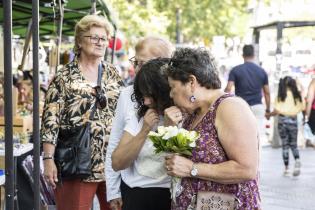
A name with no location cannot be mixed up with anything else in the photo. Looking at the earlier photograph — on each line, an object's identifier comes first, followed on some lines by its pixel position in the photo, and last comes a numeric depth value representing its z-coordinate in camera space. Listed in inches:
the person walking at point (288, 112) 567.5
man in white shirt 184.1
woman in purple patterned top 150.7
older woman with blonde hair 222.7
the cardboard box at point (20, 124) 360.4
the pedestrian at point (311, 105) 537.5
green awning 410.2
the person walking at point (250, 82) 554.0
